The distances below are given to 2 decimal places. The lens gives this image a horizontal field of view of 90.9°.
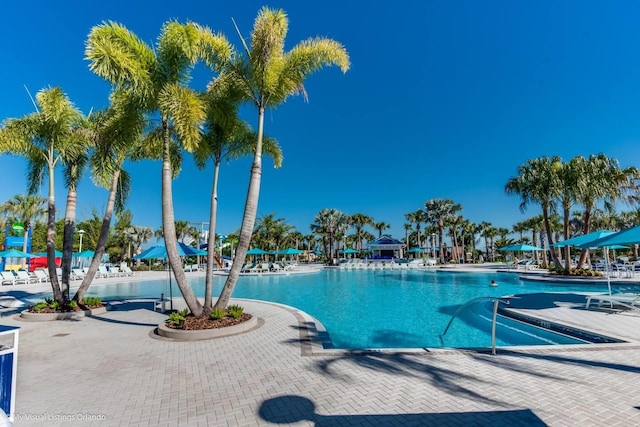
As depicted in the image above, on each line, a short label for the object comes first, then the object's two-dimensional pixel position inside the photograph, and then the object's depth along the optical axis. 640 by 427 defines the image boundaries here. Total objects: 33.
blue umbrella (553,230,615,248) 12.72
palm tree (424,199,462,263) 48.53
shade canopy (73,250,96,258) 26.20
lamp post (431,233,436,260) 61.59
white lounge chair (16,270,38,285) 21.05
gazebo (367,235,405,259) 56.20
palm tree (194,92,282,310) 8.56
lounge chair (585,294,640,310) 9.12
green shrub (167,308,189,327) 7.65
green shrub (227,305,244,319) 8.34
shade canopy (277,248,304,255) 35.39
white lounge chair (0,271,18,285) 20.50
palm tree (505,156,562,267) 21.61
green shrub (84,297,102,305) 10.62
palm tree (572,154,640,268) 20.39
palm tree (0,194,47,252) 31.17
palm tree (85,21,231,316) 7.06
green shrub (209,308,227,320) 7.85
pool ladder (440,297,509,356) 5.55
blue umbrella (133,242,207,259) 10.65
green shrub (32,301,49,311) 9.60
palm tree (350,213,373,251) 53.69
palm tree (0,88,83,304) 9.30
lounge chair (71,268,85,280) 22.80
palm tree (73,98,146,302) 9.01
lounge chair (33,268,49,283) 22.02
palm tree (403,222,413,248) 60.41
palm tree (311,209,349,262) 50.19
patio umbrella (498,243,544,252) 28.31
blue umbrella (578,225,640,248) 9.31
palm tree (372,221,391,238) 63.21
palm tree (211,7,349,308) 7.91
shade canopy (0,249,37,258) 21.84
